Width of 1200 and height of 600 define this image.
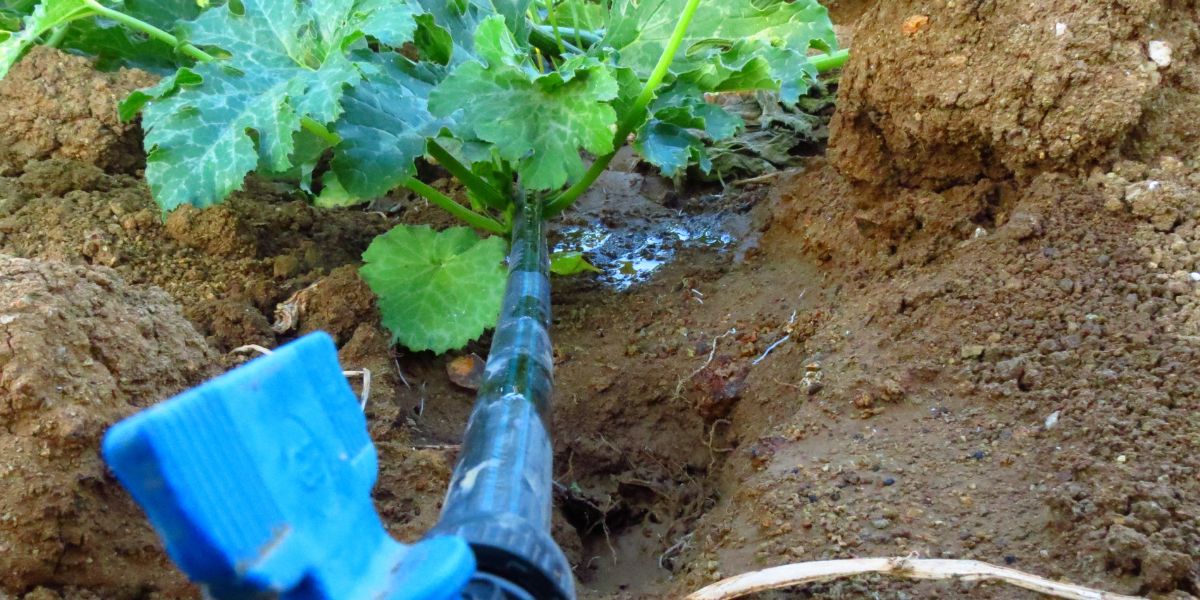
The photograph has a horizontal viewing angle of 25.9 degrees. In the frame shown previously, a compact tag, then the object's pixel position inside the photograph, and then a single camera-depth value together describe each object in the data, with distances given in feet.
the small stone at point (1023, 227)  3.01
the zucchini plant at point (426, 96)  3.09
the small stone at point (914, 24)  3.14
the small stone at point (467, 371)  3.23
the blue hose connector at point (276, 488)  1.56
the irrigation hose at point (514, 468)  2.41
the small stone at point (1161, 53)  3.01
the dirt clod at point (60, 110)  3.27
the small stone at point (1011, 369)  2.90
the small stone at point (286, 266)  3.27
